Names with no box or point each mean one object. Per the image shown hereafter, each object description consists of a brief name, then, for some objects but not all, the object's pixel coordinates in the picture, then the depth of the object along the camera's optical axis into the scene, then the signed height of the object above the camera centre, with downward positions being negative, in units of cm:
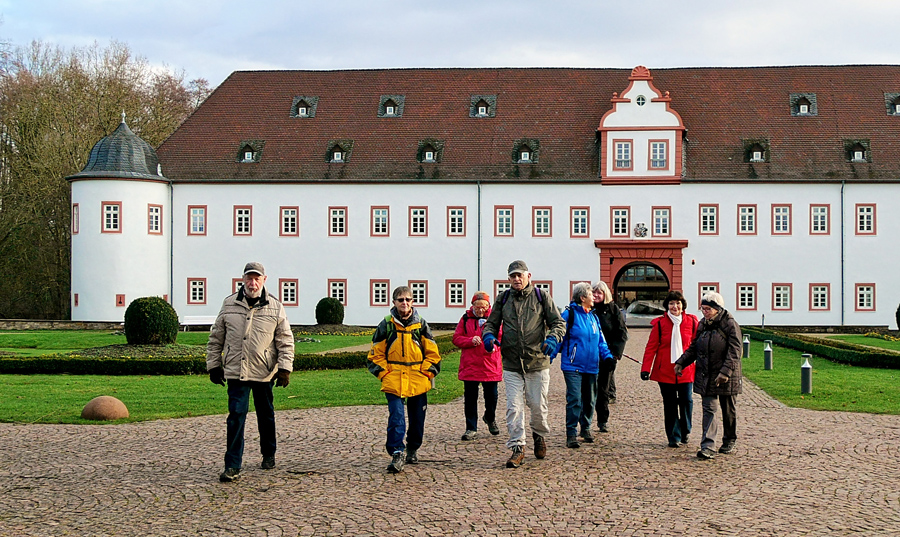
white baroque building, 4047 +319
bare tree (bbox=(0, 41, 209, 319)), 4528 +591
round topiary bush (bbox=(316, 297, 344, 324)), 3638 -114
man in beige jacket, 882 -64
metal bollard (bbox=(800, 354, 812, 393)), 1524 -143
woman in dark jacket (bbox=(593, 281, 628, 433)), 1190 -46
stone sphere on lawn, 1231 -160
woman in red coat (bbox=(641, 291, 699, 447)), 1037 -87
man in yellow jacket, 922 -75
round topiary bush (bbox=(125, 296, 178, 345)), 2264 -99
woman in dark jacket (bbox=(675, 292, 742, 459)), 977 -80
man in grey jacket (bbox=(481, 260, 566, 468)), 942 -61
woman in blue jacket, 1035 -76
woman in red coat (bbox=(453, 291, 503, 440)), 1086 -94
